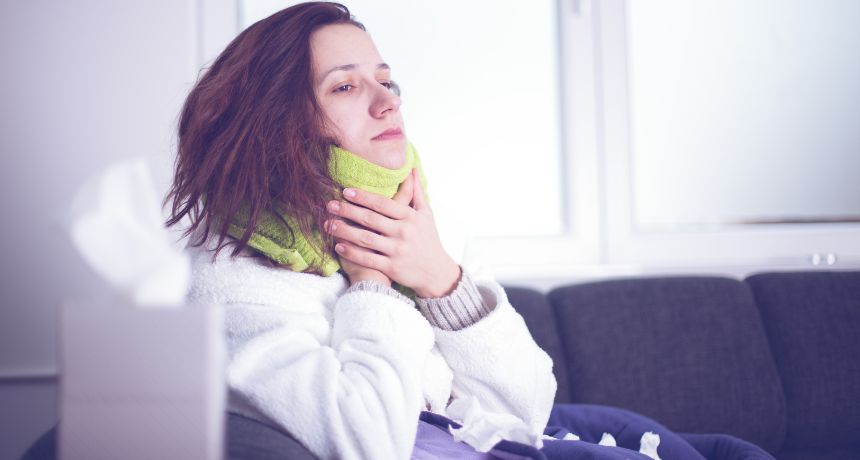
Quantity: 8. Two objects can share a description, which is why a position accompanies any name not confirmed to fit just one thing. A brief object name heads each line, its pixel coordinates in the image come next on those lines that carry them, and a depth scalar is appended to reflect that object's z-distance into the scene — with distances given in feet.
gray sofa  5.15
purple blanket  3.12
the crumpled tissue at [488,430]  3.01
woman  3.31
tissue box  1.72
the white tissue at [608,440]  3.92
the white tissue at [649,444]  3.75
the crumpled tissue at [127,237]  1.71
